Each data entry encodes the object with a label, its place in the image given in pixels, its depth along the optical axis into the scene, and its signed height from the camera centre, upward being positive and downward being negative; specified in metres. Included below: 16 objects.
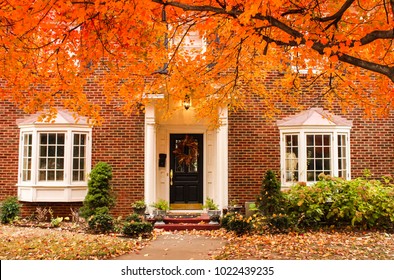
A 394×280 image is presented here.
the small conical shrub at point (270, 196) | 9.89 -0.81
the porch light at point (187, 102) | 10.28 +1.68
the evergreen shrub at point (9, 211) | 10.85 -1.32
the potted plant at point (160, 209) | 10.64 -1.25
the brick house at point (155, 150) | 11.24 +0.42
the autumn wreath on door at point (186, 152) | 12.32 +0.40
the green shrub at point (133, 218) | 9.60 -1.33
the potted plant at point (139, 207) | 10.87 -1.19
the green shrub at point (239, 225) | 9.10 -1.41
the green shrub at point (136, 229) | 8.98 -1.50
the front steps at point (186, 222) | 10.24 -1.58
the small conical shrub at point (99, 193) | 10.48 -0.79
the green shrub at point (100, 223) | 9.40 -1.42
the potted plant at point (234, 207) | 10.84 -1.19
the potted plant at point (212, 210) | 10.45 -1.26
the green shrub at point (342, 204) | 9.68 -1.00
